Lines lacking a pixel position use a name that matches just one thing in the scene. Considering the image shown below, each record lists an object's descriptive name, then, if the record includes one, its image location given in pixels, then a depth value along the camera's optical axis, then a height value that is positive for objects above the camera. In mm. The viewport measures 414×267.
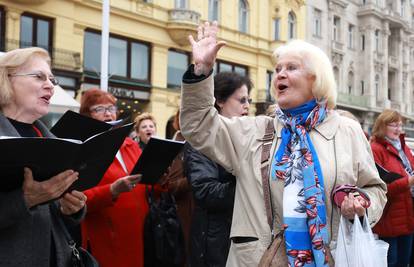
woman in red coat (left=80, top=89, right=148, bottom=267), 3598 -520
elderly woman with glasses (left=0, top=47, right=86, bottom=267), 2271 -236
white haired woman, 2373 -33
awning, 8359 +718
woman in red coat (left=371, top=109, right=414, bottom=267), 5434 -466
